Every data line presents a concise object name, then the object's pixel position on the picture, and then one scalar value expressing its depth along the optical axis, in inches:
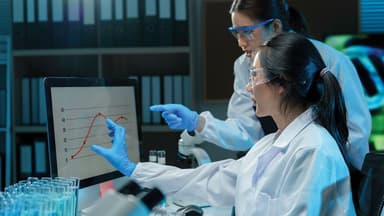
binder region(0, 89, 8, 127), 111.3
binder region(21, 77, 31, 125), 107.0
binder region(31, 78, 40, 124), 106.8
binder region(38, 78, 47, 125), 106.4
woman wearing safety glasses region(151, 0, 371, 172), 68.7
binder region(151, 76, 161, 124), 104.7
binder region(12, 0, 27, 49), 105.1
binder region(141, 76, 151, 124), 104.8
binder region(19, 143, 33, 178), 105.8
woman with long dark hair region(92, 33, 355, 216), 43.3
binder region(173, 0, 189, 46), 102.4
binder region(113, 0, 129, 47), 103.2
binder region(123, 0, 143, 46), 102.9
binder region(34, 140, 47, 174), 105.6
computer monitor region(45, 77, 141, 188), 49.8
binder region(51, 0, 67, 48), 104.1
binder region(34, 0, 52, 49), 104.3
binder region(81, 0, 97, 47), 103.8
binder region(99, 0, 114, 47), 103.4
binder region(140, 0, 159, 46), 102.7
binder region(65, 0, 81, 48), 103.8
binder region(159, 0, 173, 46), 102.5
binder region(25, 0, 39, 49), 104.8
